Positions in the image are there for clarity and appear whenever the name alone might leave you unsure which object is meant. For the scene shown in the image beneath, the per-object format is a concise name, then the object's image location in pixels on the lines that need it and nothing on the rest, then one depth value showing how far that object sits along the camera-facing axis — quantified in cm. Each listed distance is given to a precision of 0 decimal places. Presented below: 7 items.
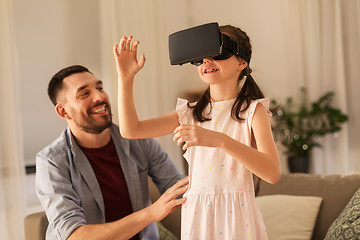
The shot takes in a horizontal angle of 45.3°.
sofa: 200
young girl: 120
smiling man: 174
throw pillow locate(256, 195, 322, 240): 205
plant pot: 438
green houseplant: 434
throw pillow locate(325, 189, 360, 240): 164
